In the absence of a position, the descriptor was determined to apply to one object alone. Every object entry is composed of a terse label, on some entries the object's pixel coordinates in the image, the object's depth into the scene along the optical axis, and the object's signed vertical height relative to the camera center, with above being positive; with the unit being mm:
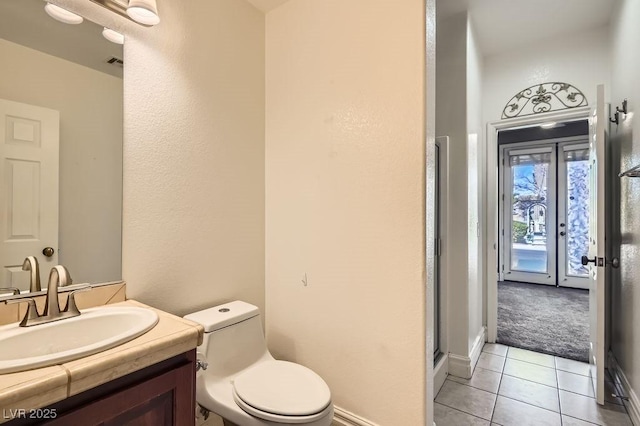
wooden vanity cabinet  779 -528
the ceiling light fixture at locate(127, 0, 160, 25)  1295 +886
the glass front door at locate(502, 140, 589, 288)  5102 +33
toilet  1237 -787
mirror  1134 +281
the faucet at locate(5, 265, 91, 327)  1043 -328
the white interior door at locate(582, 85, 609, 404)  2008 -208
